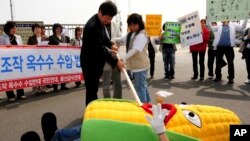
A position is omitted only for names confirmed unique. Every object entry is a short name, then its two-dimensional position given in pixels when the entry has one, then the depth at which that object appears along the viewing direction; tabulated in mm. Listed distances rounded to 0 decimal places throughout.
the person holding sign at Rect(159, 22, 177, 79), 6308
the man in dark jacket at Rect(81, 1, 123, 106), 2766
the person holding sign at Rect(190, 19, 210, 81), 5984
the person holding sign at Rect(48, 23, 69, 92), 5422
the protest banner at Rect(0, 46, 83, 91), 4651
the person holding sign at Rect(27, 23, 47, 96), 5184
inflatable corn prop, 1737
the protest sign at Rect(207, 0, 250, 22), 5005
